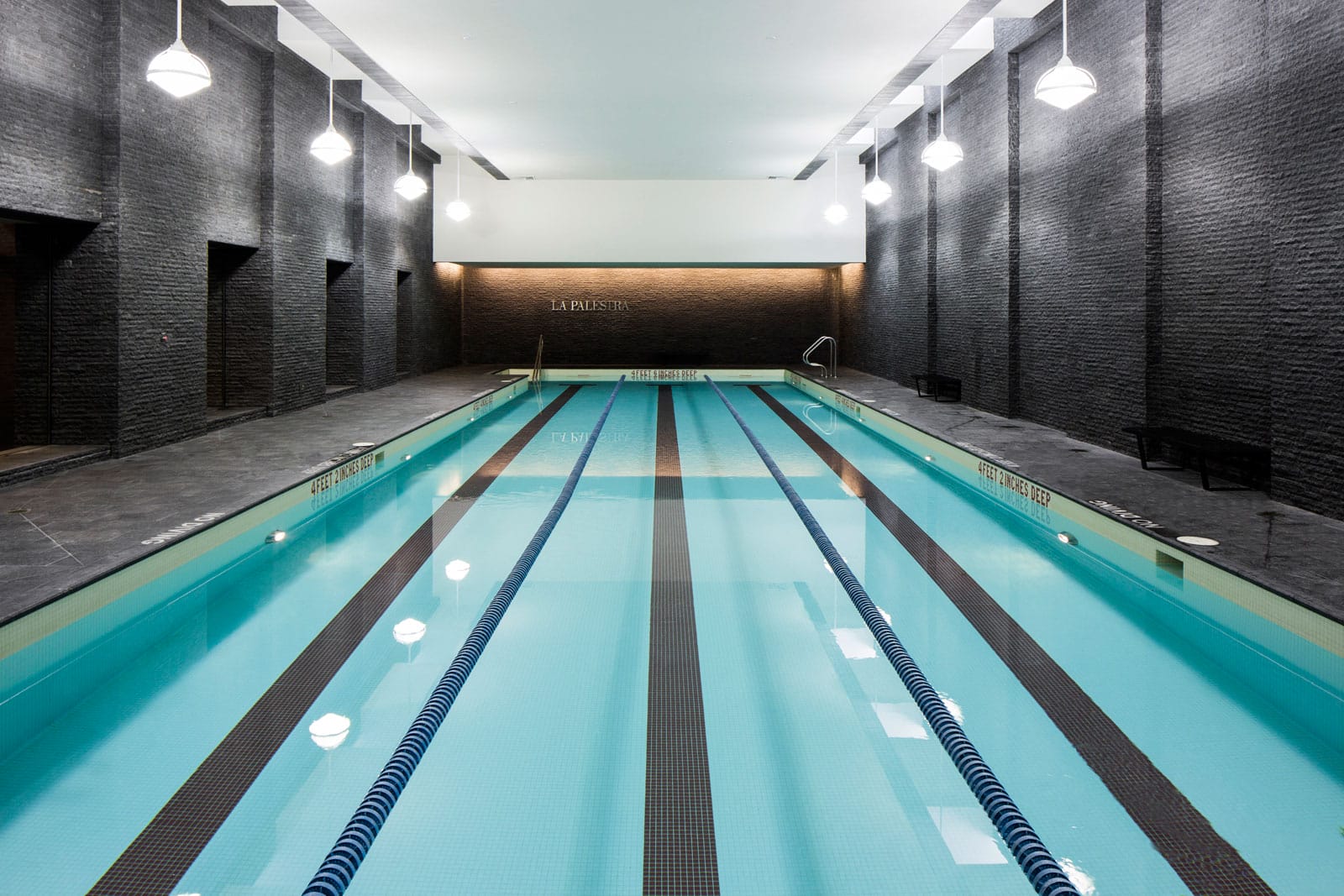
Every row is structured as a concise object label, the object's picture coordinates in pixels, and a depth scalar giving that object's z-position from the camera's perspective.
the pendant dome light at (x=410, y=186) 10.09
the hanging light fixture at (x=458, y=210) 13.05
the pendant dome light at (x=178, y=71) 5.09
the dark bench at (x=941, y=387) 10.91
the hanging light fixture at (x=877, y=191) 11.00
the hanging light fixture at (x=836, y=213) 13.30
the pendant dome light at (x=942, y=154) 7.68
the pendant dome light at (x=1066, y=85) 5.33
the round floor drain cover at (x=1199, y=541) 4.36
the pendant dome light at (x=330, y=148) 7.40
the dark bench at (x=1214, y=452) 5.62
